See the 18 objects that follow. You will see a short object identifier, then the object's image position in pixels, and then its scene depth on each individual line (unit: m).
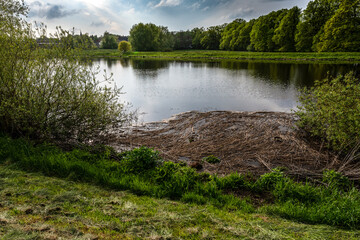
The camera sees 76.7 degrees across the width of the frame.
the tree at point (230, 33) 91.19
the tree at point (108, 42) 112.88
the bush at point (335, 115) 8.78
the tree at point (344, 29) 52.12
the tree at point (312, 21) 60.69
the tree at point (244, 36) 85.69
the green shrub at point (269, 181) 6.75
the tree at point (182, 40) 114.78
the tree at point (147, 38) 92.56
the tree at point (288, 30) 66.19
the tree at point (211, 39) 107.69
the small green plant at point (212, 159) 8.89
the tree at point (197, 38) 113.86
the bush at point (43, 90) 8.05
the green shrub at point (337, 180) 6.73
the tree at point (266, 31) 72.44
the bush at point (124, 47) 92.69
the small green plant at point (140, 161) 7.30
